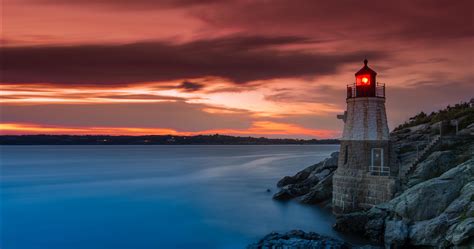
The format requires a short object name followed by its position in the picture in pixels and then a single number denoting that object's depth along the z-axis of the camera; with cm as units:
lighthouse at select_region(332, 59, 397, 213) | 2149
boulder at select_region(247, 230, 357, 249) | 1580
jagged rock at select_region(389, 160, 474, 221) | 1608
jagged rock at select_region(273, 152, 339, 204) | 2694
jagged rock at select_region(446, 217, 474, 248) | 1268
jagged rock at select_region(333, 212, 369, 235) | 1905
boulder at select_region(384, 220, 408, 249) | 1570
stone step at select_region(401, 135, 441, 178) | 2030
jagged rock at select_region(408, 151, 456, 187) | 1942
